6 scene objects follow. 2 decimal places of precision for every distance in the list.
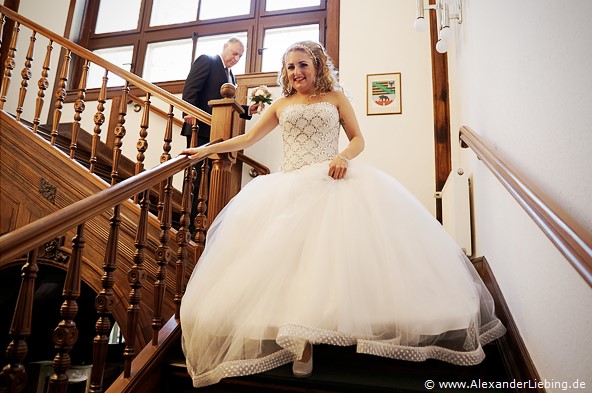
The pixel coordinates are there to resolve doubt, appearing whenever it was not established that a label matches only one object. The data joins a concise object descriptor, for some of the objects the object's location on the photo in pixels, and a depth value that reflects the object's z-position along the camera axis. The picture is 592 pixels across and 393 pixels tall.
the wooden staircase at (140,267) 1.43
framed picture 3.77
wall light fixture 2.70
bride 1.34
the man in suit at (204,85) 3.36
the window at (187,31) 4.43
